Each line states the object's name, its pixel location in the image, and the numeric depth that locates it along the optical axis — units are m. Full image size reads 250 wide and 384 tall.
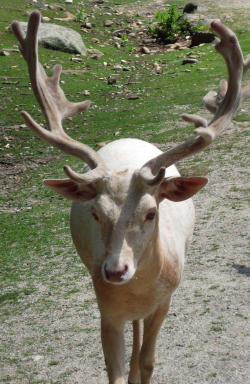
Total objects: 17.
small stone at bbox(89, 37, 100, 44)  18.86
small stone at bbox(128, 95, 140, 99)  13.01
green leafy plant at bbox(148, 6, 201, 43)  19.98
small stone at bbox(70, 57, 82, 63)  16.19
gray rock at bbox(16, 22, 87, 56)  16.52
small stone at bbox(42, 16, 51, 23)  18.81
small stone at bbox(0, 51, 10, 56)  15.33
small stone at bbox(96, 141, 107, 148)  9.88
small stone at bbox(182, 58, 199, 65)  16.14
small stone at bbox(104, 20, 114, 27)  21.19
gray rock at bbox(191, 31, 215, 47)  18.11
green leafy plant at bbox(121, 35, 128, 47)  19.27
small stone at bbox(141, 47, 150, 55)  18.65
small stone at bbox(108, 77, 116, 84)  14.25
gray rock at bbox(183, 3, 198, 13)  22.13
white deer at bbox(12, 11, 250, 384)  3.09
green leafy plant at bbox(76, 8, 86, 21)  20.71
